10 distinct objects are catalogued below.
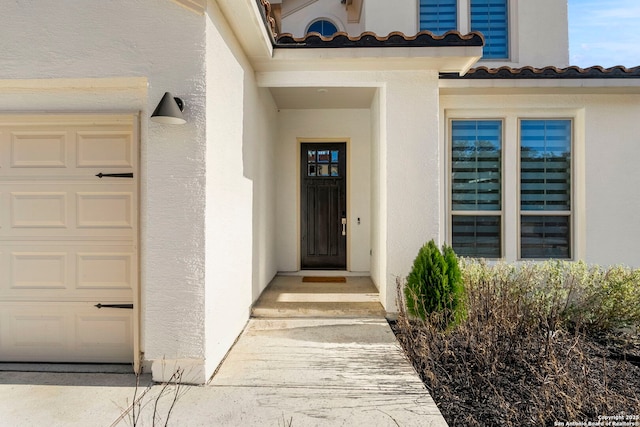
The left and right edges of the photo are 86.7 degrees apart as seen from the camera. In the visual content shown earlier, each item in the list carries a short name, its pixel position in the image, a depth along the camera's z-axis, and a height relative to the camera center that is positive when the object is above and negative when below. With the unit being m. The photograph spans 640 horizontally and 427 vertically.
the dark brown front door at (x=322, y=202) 7.48 +0.21
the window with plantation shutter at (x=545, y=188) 6.02 +0.41
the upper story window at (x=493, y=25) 7.33 +4.04
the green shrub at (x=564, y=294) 4.32 -1.14
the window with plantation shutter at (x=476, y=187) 6.04 +0.43
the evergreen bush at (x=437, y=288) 4.19 -0.97
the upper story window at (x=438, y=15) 7.32 +4.25
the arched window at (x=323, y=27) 8.84 +4.82
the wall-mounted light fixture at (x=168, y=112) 3.01 +0.89
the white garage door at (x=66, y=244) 3.61 -0.34
